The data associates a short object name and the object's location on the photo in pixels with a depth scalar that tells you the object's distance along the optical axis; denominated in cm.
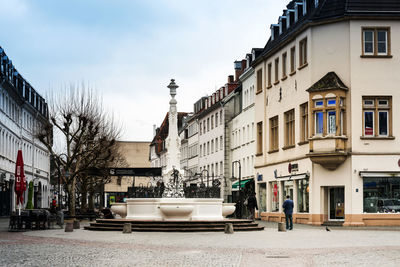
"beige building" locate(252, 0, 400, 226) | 4150
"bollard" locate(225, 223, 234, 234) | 3153
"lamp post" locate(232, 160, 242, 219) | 5212
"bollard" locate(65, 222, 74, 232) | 3341
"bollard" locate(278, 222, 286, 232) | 3478
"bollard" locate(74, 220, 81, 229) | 3728
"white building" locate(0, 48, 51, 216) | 6044
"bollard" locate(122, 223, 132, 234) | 3108
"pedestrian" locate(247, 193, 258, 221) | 4788
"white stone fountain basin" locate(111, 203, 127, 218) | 3628
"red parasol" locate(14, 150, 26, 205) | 3400
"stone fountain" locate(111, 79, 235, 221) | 3416
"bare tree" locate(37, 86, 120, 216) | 4810
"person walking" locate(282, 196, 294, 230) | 3747
